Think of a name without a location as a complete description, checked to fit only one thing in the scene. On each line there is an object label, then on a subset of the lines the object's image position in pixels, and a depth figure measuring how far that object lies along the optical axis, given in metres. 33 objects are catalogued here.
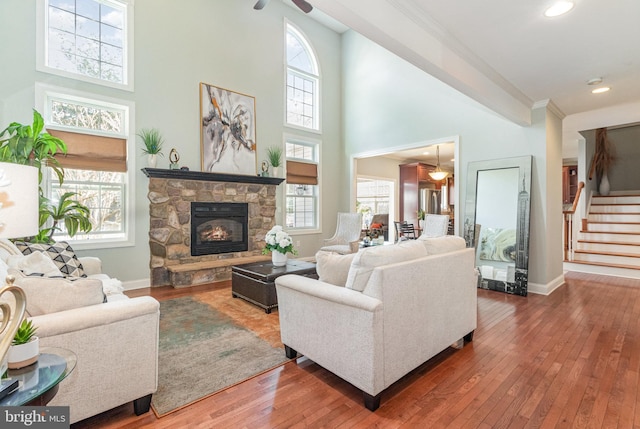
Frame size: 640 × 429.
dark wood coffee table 3.48
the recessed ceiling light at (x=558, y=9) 2.25
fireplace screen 5.15
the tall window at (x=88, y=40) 4.05
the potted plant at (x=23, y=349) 1.16
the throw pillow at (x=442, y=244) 2.42
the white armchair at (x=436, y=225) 5.23
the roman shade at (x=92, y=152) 4.07
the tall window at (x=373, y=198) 9.87
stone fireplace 4.73
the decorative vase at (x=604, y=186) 7.59
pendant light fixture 7.86
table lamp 1.21
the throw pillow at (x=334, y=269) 2.20
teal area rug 1.98
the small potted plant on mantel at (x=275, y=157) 6.05
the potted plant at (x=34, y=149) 3.11
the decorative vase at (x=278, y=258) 4.01
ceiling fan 3.79
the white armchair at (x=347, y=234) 6.15
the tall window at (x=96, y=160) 4.11
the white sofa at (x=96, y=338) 1.50
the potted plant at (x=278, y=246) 3.94
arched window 6.67
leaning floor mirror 4.39
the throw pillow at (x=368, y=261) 1.92
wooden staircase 5.44
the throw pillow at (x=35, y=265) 1.89
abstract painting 5.31
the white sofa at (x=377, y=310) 1.81
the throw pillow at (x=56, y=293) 1.54
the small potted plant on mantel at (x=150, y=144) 4.60
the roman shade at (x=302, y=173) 6.56
